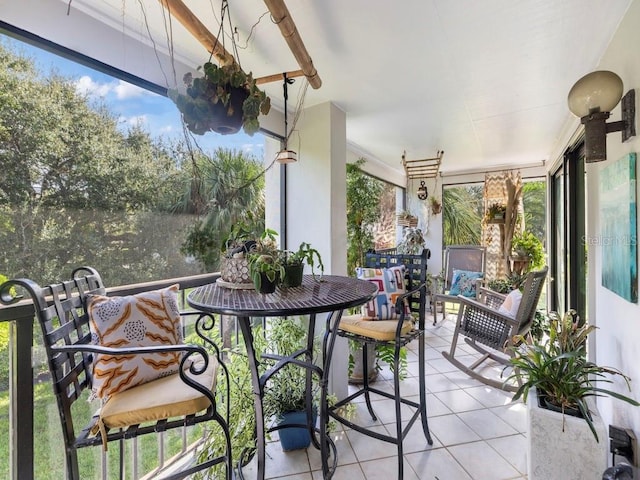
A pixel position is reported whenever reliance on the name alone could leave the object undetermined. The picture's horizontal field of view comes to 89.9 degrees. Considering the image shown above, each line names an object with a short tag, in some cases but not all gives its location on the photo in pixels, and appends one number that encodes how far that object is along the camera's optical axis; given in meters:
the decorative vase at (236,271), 1.52
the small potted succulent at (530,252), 4.70
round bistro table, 1.17
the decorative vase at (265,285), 1.40
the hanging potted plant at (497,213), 5.08
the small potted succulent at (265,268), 1.39
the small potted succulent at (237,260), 1.52
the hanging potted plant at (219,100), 1.22
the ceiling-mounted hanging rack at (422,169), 4.05
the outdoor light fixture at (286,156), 1.94
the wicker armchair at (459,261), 5.06
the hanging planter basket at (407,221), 5.11
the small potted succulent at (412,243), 4.98
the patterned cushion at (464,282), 4.49
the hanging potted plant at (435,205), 5.67
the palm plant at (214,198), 1.96
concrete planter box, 1.38
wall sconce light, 1.42
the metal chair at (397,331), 1.73
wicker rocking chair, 2.69
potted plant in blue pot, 1.97
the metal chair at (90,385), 1.04
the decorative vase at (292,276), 1.56
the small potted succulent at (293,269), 1.57
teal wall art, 1.37
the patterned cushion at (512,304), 2.79
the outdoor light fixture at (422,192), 5.01
